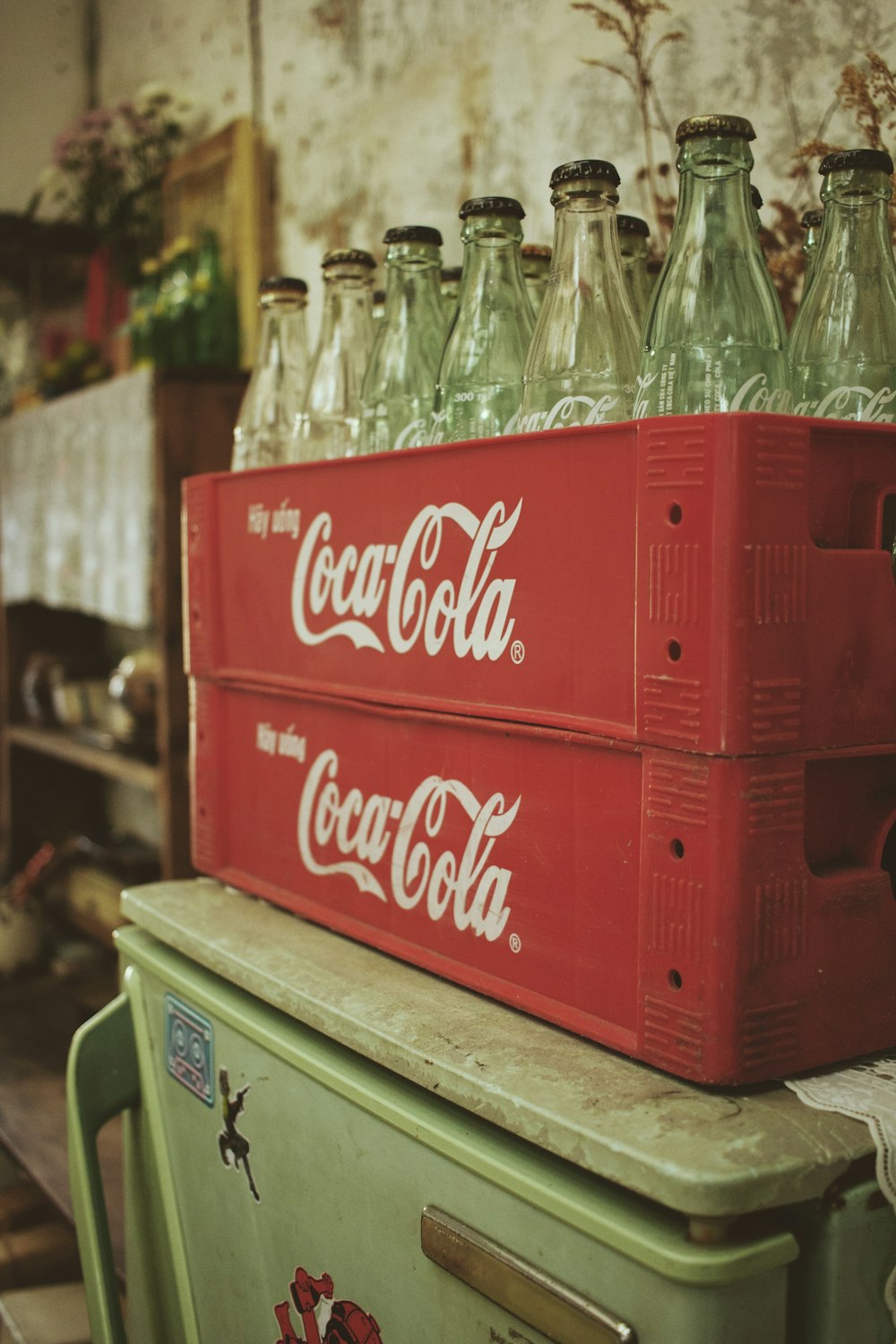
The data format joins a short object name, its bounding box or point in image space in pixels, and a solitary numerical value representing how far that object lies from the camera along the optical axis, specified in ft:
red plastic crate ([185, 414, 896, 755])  2.10
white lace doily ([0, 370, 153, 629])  7.09
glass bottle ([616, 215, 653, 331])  3.23
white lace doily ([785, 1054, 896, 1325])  2.06
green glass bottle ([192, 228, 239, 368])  7.48
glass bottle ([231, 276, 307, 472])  4.13
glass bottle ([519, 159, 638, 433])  2.75
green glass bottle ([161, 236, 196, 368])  7.59
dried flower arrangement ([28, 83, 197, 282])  8.42
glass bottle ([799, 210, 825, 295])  3.00
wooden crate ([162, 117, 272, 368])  7.23
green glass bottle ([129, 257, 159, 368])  7.95
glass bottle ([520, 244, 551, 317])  3.47
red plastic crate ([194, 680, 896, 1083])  2.16
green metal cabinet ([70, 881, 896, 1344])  1.98
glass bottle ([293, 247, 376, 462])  3.85
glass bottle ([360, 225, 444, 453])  3.50
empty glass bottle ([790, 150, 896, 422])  2.63
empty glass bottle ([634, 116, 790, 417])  2.48
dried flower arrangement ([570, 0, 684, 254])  4.36
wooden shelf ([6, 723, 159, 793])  7.40
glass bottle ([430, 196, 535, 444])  3.17
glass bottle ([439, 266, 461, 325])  3.76
